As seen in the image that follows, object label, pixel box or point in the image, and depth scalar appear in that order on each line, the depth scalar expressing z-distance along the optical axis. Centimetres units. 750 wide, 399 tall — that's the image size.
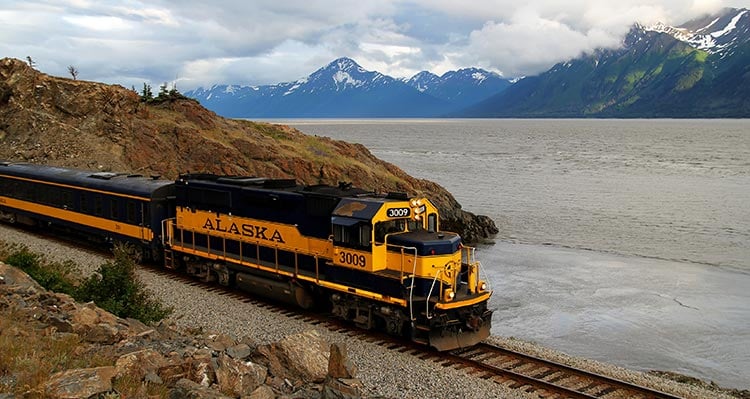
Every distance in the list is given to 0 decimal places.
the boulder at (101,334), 1148
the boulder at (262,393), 998
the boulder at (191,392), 892
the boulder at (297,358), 1207
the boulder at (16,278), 1461
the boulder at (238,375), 1011
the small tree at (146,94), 5191
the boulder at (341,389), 1061
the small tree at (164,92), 5159
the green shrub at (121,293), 1562
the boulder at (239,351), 1231
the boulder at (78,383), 815
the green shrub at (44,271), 1720
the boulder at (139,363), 933
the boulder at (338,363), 1155
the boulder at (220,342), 1255
